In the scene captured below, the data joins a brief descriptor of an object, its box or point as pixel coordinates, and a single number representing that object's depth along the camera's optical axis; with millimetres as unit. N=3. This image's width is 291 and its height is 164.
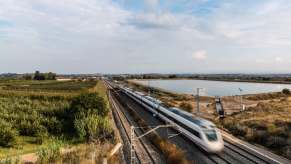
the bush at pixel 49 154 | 15764
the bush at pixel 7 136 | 21528
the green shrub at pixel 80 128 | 22346
